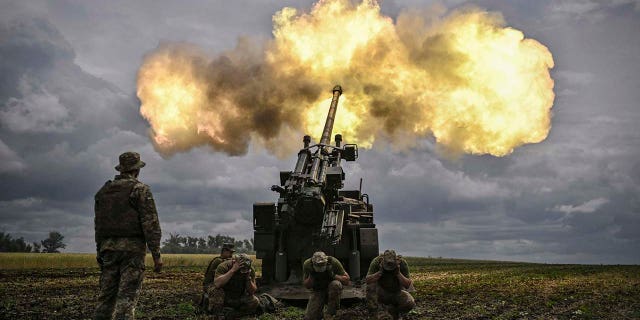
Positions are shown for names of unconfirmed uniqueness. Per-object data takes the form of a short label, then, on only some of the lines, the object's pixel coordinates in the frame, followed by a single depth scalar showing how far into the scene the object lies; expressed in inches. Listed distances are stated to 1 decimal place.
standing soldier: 277.0
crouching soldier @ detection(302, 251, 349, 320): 367.2
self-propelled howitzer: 577.0
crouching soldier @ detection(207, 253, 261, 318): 355.3
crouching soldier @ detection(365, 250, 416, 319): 357.1
